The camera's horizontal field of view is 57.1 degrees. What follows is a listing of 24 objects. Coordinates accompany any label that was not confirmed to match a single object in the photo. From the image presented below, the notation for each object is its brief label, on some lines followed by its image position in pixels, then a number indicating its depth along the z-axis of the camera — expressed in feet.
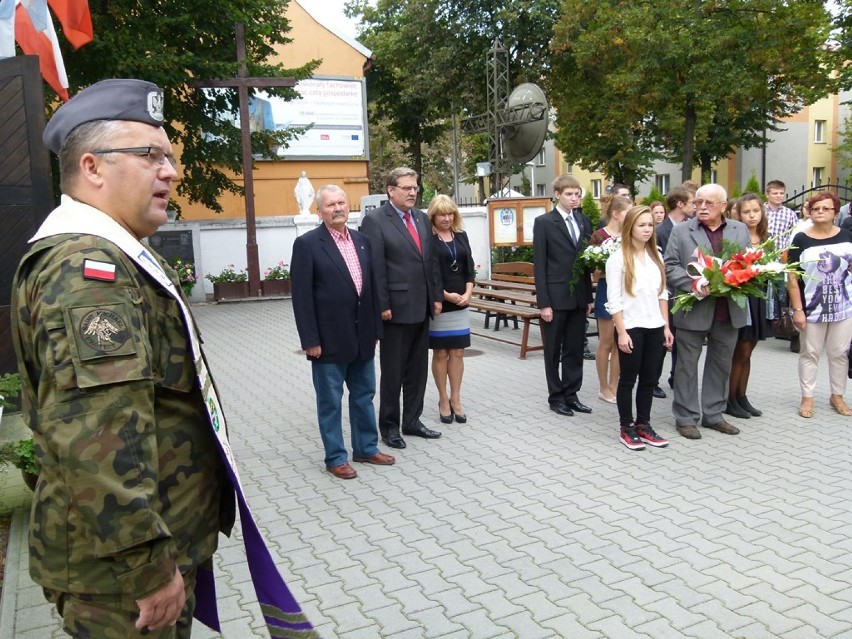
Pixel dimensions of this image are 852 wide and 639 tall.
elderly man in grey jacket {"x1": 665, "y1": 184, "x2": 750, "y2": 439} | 20.97
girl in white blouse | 19.86
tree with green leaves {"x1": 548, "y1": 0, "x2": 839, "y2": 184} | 70.79
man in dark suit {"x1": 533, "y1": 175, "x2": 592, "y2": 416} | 23.43
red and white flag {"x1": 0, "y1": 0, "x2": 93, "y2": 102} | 21.52
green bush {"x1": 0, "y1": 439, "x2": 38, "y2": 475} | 14.87
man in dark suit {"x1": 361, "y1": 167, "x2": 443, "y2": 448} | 20.35
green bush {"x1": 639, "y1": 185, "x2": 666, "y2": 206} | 49.47
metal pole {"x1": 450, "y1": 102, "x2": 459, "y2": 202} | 90.11
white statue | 65.26
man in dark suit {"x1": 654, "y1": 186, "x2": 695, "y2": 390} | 26.81
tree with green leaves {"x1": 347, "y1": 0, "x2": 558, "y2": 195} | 97.76
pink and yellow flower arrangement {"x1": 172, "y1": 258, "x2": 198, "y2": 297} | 53.75
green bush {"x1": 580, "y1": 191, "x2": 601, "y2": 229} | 50.15
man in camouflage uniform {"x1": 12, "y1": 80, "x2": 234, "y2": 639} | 5.75
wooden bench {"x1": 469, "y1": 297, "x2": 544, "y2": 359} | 32.20
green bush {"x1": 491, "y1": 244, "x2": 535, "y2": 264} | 52.16
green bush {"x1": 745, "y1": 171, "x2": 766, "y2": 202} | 50.77
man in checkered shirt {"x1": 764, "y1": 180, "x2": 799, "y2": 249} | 32.37
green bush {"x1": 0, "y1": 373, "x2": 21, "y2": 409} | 15.28
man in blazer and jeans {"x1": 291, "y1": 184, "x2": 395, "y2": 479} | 17.81
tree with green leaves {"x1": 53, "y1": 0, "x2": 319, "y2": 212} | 49.21
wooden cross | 54.24
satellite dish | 63.98
